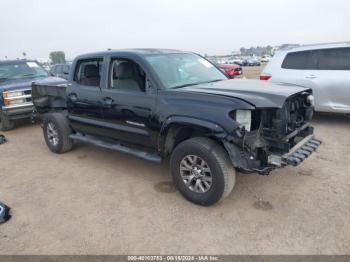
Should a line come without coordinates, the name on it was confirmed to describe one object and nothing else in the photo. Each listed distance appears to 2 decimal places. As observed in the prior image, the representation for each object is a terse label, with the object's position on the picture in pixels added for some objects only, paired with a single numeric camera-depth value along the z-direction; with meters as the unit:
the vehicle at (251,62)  48.19
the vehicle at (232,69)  21.83
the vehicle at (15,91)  7.42
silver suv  6.48
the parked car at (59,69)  14.25
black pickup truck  3.26
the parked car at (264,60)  57.31
